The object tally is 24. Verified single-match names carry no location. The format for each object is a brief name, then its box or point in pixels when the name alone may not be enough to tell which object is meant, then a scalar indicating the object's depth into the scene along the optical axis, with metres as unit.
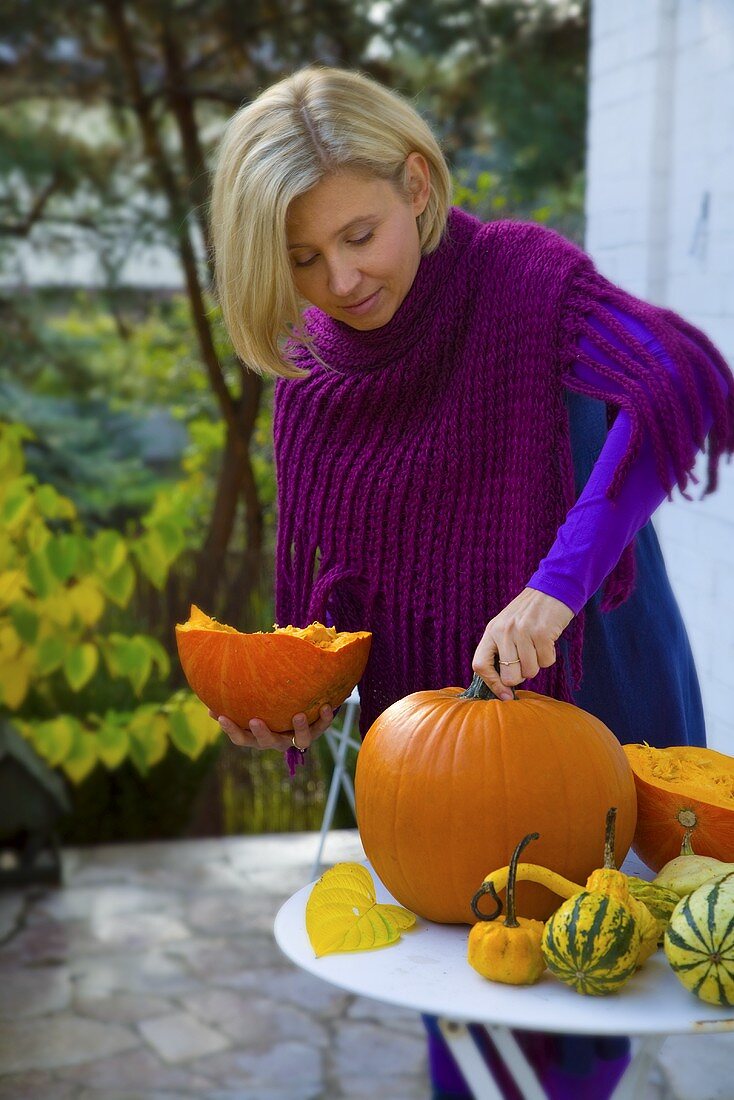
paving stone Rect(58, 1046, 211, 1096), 2.53
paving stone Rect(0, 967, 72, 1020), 2.86
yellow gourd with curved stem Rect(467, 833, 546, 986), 1.03
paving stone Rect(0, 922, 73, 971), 3.12
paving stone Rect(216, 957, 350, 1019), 2.89
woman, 1.30
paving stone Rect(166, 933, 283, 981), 3.07
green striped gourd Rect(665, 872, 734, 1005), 0.98
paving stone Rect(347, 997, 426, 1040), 2.82
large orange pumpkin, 1.16
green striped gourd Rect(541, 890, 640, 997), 0.99
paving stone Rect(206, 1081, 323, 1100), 2.49
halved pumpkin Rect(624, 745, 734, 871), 1.19
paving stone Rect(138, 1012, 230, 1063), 2.66
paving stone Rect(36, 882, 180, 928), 3.41
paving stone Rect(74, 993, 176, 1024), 2.82
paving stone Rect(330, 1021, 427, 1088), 2.60
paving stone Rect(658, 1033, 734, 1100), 2.39
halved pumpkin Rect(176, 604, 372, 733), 1.32
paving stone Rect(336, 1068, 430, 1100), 2.50
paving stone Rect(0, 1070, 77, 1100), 2.50
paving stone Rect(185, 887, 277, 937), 3.29
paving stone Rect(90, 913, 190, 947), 3.23
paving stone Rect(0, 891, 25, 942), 3.31
